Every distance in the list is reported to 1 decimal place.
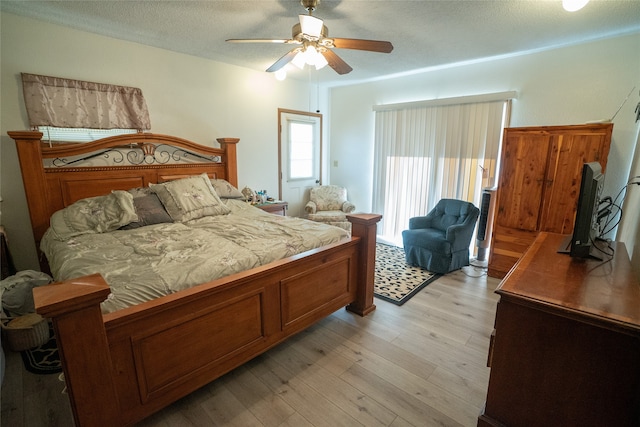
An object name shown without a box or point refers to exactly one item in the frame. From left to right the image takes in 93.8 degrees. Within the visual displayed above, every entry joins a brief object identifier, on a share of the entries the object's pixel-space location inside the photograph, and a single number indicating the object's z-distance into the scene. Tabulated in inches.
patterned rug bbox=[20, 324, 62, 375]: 78.4
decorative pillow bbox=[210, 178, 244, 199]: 137.1
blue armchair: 136.5
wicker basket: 82.6
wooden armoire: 111.4
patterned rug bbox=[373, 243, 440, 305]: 119.6
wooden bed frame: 49.1
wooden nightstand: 156.6
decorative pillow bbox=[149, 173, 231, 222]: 111.3
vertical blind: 150.0
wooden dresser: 44.8
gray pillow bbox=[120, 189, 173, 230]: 103.1
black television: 60.1
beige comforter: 63.1
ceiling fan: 75.7
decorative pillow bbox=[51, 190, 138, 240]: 94.4
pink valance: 103.4
